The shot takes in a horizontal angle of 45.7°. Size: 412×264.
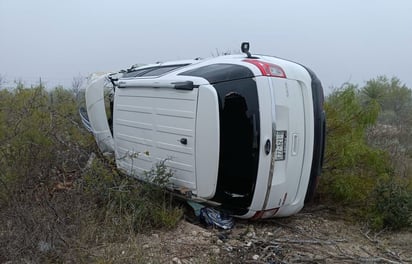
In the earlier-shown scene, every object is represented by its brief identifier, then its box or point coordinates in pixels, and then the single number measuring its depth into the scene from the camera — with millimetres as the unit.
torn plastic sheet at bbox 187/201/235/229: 4945
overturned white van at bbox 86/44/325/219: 4520
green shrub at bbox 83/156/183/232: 4695
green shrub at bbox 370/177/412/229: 5441
